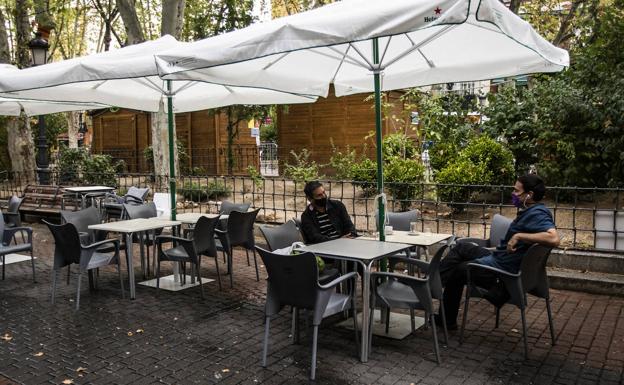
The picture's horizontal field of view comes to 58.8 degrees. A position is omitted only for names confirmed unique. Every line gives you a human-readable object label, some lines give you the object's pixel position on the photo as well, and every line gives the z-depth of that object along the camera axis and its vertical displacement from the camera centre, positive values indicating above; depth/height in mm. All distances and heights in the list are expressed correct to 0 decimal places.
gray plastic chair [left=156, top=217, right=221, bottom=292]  6398 -1029
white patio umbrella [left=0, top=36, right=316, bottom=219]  6469 +1051
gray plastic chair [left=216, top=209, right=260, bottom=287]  7008 -969
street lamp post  12805 +1060
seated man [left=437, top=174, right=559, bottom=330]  4648 -704
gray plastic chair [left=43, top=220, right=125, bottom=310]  6086 -1013
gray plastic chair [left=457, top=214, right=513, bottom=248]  5648 -807
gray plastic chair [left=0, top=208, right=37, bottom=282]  7070 -1097
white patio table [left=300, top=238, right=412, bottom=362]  4500 -828
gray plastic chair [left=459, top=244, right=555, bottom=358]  4496 -1072
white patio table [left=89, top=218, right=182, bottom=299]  6491 -810
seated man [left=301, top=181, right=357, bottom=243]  5742 -664
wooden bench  12047 -873
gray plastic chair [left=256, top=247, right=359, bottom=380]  4160 -1014
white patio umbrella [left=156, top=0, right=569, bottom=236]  3945 +1002
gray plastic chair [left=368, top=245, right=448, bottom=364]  4398 -1159
